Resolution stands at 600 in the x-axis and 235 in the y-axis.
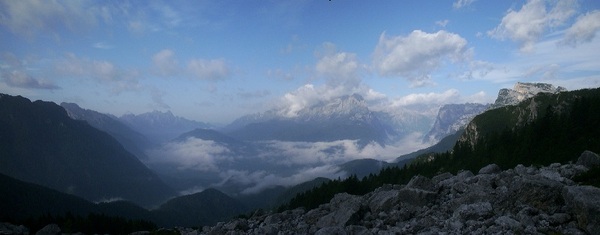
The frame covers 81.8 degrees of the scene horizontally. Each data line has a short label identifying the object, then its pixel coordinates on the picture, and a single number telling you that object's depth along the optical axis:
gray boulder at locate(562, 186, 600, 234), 18.87
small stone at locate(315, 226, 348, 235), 27.22
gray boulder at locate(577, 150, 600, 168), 41.47
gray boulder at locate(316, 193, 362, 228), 33.99
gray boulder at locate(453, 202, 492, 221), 23.88
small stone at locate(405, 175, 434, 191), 41.38
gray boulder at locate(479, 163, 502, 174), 50.50
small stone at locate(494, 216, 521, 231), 20.38
